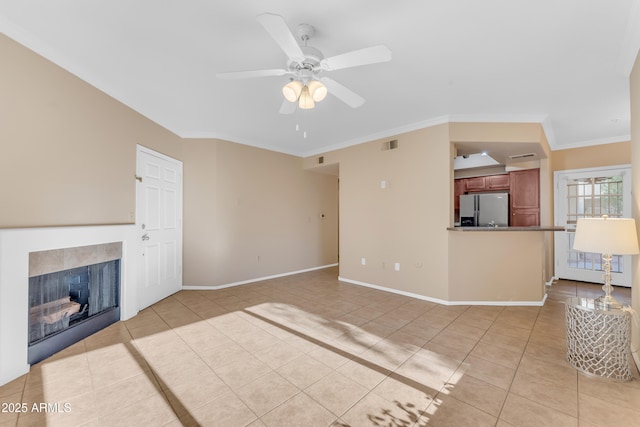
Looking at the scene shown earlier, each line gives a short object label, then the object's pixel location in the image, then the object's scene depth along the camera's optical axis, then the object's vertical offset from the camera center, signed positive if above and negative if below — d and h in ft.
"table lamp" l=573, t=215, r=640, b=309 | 6.56 -0.62
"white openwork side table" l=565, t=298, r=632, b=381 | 6.64 -3.27
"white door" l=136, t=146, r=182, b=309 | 11.64 -0.46
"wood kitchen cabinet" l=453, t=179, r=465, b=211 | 21.44 +2.05
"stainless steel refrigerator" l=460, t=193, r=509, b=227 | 18.22 +0.34
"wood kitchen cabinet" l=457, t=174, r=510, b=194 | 18.67 +2.33
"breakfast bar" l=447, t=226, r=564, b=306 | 12.02 -2.35
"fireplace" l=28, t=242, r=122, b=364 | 7.48 -2.64
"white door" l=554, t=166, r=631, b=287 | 15.24 +0.46
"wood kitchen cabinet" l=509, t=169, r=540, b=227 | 16.74 +1.11
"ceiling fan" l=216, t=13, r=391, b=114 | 5.34 +3.46
